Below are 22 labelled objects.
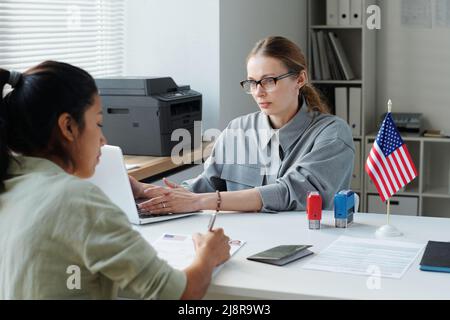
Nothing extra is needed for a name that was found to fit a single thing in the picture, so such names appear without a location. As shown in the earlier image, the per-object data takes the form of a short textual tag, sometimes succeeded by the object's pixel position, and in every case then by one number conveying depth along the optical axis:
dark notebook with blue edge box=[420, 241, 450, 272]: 1.90
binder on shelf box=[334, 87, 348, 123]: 4.84
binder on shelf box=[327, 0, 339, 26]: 4.85
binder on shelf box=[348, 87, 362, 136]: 4.81
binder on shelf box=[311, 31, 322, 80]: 4.96
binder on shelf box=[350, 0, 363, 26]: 4.75
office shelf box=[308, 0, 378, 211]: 4.79
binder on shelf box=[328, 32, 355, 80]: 4.88
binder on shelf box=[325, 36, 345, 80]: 4.95
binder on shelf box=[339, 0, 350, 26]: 4.80
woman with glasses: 2.61
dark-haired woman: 1.47
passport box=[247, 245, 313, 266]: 1.97
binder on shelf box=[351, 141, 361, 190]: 4.86
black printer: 3.48
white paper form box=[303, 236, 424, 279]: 1.91
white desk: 1.75
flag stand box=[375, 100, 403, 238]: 2.27
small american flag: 2.46
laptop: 2.32
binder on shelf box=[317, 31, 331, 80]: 4.96
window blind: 3.23
